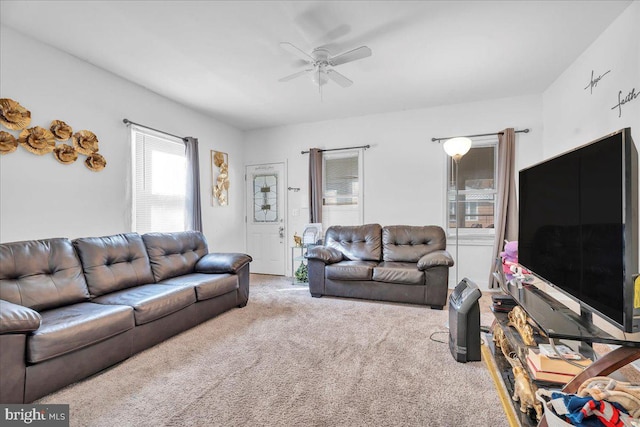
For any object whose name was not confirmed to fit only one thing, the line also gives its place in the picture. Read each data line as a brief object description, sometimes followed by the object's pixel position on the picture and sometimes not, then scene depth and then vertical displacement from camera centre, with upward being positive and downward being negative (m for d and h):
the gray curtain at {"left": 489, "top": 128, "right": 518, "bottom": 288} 3.90 +0.17
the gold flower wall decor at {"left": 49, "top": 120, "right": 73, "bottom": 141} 2.73 +0.74
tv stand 1.06 -0.51
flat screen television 1.03 -0.07
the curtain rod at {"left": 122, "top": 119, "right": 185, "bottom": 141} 3.38 +1.01
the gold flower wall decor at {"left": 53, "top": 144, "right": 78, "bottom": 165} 2.77 +0.53
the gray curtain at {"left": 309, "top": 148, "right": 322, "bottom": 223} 4.93 +0.42
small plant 4.61 -1.01
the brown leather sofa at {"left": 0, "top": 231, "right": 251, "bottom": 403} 1.65 -0.71
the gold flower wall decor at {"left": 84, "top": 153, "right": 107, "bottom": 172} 3.04 +0.49
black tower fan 2.08 -0.83
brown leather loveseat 3.34 -0.68
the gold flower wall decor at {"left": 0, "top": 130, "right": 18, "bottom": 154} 2.40 +0.55
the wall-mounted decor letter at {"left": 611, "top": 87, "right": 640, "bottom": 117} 2.25 +0.88
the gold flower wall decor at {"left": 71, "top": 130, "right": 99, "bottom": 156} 2.92 +0.68
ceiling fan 2.38 +1.32
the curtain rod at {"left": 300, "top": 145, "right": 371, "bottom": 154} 4.77 +1.02
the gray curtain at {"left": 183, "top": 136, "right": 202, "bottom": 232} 4.14 +0.24
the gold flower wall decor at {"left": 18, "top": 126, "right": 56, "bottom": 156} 2.55 +0.61
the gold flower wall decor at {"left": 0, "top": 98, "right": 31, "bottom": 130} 2.41 +0.78
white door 5.36 -0.13
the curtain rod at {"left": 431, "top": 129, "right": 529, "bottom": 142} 3.98 +1.07
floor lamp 3.43 +0.75
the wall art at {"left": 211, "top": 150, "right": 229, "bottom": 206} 4.85 +0.54
